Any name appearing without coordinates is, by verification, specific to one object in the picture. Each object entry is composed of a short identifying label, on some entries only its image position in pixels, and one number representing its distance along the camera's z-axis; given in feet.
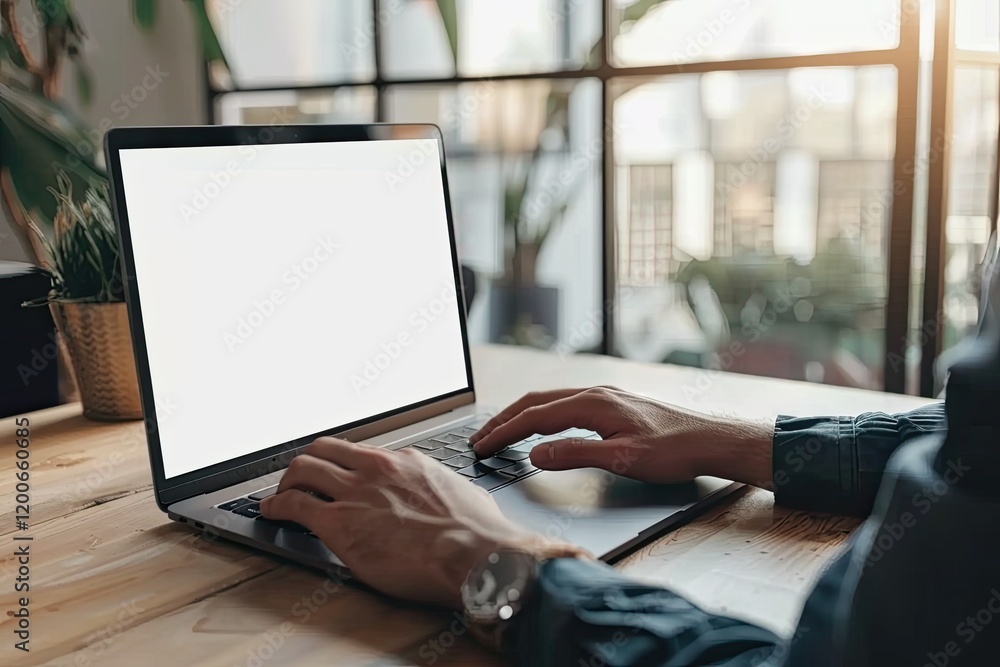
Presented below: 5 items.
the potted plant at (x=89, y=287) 3.86
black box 4.19
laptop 2.77
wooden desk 2.16
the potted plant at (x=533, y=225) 8.05
